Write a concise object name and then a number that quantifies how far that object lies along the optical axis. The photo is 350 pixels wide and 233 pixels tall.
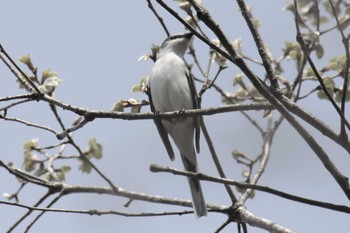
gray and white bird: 11.21
